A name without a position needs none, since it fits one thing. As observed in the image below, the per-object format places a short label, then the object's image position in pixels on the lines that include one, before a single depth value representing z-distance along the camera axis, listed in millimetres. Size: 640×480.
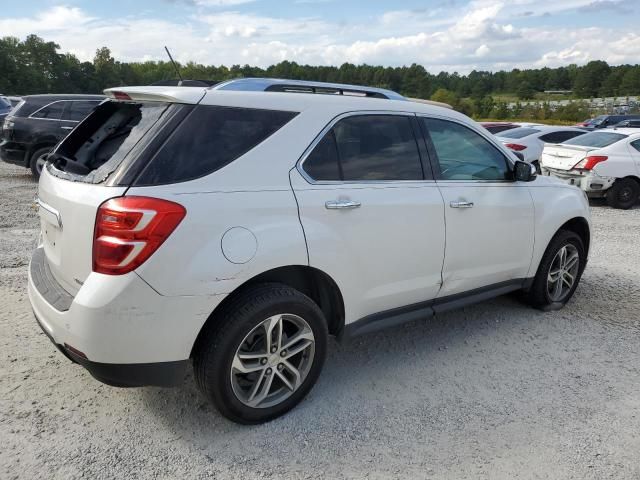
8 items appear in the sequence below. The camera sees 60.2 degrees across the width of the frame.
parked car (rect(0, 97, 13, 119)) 16044
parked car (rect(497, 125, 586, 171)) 14203
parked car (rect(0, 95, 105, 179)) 10891
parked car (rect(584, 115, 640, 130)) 29253
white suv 2537
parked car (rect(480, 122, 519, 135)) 18562
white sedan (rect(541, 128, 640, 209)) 10680
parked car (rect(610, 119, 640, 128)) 25903
